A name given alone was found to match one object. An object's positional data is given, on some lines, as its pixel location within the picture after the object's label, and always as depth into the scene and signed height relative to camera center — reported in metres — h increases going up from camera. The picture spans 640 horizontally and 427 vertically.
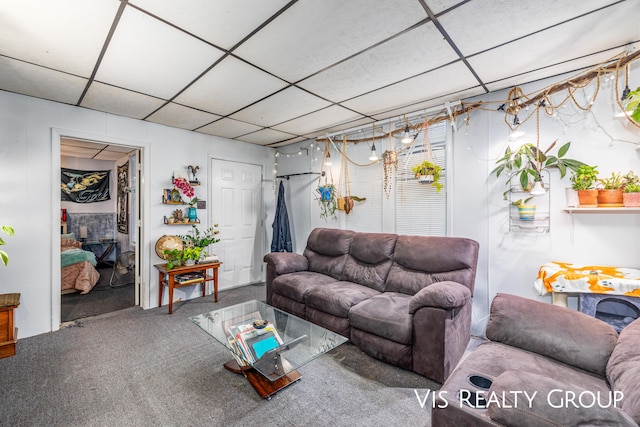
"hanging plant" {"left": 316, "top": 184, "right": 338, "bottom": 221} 4.14 +0.20
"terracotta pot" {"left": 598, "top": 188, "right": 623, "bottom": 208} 2.07 +0.12
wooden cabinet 2.47 -1.03
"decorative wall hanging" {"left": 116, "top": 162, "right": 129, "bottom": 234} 5.65 +0.29
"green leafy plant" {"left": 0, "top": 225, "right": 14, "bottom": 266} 1.88 -0.16
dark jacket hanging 4.62 -0.28
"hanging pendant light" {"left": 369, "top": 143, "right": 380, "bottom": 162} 3.36 +0.72
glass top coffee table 1.91 -0.95
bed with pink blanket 4.25 -0.90
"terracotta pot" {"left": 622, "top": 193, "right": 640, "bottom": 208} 1.97 +0.10
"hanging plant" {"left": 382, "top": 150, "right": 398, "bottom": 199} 3.48 +0.61
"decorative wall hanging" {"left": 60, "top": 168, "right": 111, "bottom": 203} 5.73 +0.59
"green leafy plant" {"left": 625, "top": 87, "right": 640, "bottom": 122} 1.47 +0.58
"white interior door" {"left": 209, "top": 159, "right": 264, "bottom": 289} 4.46 -0.09
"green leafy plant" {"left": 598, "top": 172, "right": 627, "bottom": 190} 2.10 +0.25
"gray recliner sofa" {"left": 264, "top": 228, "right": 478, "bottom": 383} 2.13 -0.77
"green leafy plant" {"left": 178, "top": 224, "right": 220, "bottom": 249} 4.01 -0.35
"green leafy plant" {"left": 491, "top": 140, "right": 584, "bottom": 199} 2.37 +0.45
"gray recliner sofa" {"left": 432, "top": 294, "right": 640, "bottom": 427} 0.97 -0.71
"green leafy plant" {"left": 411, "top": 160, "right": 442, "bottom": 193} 3.10 +0.47
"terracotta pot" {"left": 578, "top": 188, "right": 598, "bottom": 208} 2.15 +0.12
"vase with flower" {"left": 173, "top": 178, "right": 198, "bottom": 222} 3.95 +0.28
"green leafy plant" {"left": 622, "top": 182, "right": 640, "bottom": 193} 2.00 +0.19
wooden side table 3.53 -0.82
